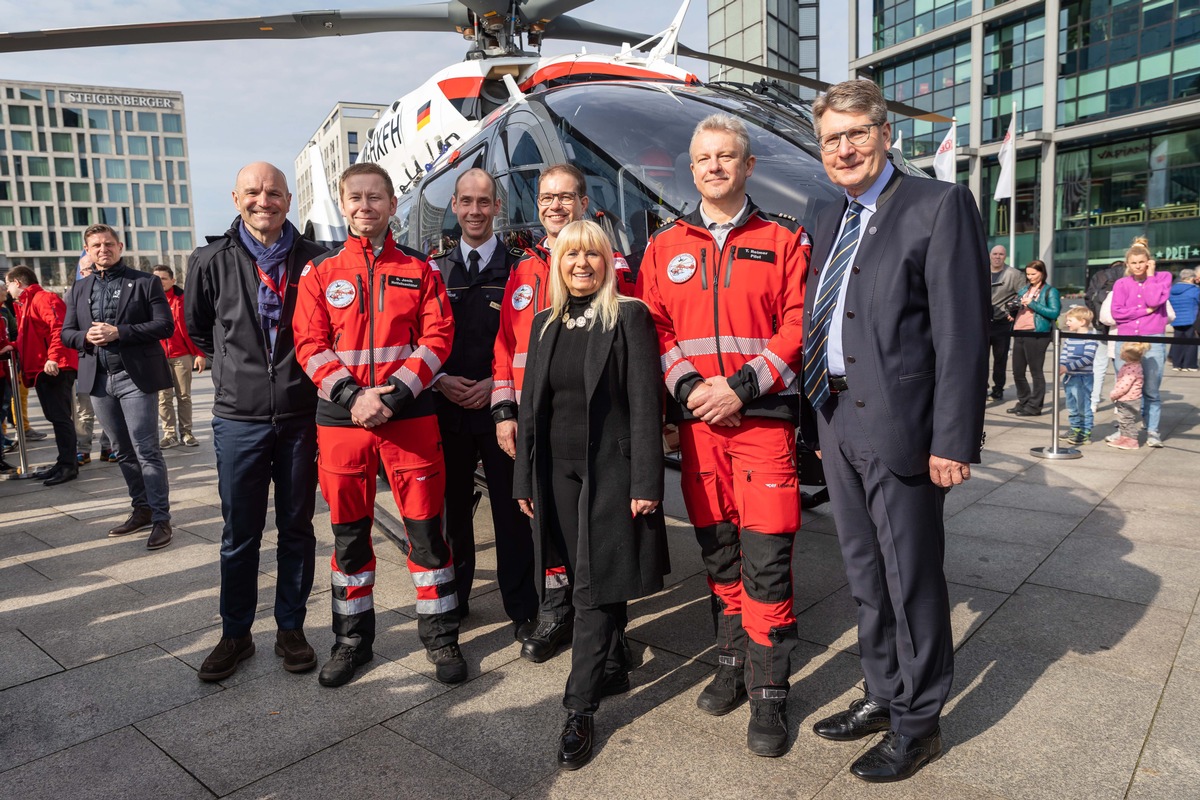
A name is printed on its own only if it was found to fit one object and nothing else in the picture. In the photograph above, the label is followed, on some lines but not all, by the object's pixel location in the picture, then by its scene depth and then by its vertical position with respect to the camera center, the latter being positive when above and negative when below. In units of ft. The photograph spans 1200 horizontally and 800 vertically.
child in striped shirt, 23.53 -2.72
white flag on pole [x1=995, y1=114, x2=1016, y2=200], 51.85 +8.60
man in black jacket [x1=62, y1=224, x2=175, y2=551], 16.38 -0.81
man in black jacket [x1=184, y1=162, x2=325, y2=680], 10.30 -1.14
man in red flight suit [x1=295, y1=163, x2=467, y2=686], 9.86 -1.14
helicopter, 12.63 +4.01
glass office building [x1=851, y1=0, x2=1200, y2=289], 75.31 +19.86
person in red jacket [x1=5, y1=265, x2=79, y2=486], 23.06 -1.24
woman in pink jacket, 24.49 -0.14
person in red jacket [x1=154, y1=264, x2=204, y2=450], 26.66 -2.31
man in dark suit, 7.27 -0.88
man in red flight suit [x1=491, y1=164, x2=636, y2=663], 10.10 -0.03
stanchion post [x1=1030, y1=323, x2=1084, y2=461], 21.45 -4.27
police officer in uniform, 11.16 -1.28
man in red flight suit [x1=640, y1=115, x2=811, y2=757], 8.36 -0.96
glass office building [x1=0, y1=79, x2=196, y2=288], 276.00 +55.38
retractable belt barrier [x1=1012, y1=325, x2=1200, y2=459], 20.34 -3.76
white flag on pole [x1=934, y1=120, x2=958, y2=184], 33.43 +6.99
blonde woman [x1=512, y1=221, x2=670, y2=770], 8.34 -1.44
